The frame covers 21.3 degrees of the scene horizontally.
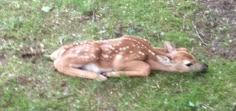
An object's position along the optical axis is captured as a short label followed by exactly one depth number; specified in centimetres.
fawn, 612
